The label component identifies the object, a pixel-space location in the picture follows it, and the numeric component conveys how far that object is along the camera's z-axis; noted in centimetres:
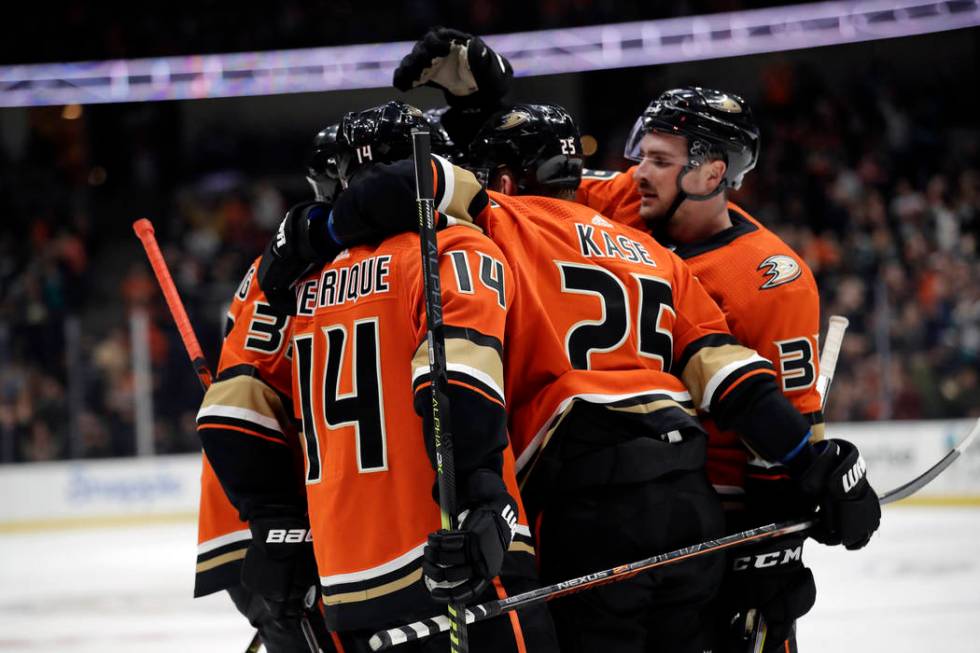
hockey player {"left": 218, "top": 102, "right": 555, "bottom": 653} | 751
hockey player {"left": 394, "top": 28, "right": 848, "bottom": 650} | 824
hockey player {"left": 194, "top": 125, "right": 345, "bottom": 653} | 816
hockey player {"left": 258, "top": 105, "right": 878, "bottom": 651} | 782
